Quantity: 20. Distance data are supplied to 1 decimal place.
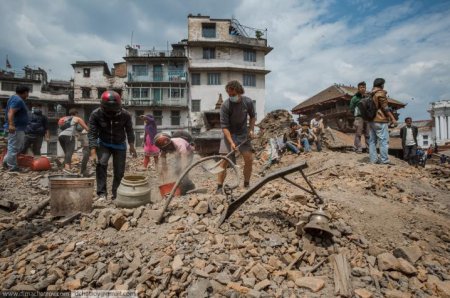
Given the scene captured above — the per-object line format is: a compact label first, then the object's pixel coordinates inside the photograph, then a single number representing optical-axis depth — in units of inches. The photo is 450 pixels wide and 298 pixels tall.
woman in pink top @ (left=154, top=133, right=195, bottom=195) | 187.6
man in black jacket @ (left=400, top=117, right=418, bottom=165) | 339.3
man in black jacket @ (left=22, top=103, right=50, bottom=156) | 290.5
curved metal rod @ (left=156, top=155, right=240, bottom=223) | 132.1
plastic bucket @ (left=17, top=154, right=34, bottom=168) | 280.7
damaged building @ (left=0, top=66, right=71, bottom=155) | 1400.1
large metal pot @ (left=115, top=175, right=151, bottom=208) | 152.9
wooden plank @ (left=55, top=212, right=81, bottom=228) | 135.9
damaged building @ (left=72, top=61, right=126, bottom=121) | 1371.8
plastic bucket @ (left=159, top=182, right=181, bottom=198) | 178.2
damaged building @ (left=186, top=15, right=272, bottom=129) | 1306.6
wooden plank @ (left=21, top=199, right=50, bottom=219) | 154.8
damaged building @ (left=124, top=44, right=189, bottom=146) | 1312.7
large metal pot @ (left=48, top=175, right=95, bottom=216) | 145.6
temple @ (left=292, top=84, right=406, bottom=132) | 1013.9
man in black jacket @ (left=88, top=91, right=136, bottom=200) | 173.5
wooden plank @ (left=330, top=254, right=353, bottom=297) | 88.7
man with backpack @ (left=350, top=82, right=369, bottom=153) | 301.1
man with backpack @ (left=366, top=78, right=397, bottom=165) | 236.5
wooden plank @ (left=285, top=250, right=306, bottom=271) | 102.0
